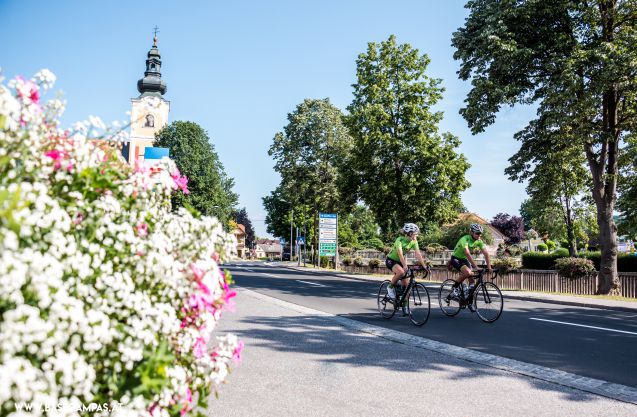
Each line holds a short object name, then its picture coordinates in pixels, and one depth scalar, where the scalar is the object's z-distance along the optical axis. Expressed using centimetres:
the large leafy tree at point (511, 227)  8206
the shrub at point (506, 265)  2145
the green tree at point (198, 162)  5065
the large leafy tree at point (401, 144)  2880
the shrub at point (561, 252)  2920
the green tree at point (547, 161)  1906
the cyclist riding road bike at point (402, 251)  1017
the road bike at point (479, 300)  1039
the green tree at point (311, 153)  4509
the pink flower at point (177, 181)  287
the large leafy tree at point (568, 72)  1669
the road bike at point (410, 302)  976
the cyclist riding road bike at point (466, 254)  1060
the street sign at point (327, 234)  3709
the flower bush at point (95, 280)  167
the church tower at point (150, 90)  6844
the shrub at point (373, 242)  8441
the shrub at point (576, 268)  1904
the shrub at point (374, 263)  3462
